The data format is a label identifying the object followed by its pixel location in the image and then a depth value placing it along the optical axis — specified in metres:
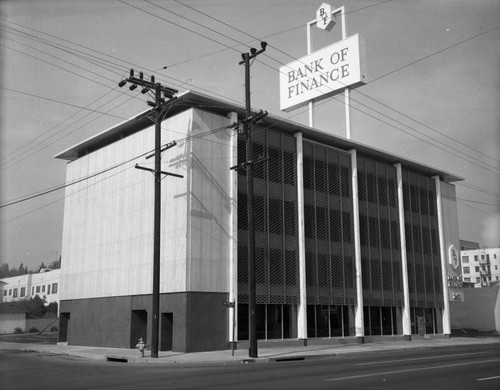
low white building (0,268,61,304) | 103.25
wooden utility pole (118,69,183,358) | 26.28
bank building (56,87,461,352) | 31.62
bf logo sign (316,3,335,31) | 43.03
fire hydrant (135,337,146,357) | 26.50
